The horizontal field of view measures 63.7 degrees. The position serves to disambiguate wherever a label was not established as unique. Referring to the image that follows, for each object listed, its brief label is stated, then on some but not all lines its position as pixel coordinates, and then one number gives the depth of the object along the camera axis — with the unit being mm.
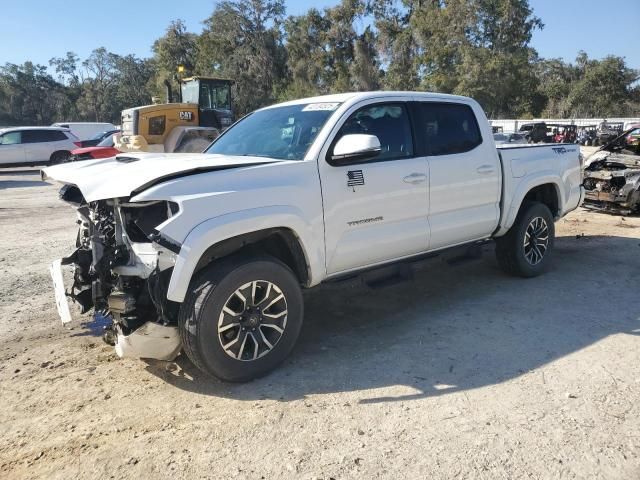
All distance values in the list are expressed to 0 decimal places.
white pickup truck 3299
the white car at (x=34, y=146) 20984
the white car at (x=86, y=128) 31906
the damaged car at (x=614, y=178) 9461
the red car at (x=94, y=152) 15898
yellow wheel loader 15344
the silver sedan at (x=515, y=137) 24336
